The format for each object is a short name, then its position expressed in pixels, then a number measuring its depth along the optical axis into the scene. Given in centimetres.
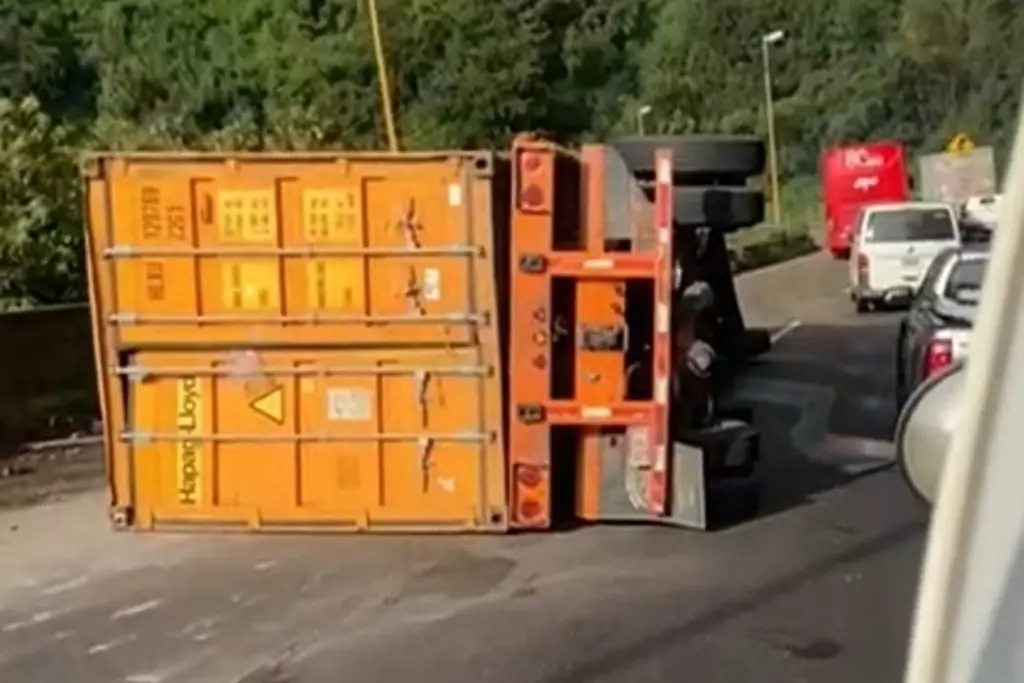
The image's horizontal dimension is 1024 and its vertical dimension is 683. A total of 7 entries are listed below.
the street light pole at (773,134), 5997
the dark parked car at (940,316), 1163
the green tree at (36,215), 1952
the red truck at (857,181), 4725
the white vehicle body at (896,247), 3112
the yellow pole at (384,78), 3432
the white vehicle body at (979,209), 3761
